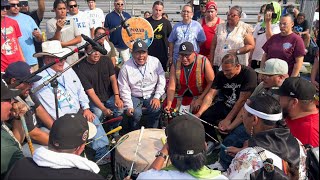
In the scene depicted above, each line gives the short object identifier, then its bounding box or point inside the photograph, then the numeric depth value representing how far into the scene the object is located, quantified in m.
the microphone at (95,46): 2.68
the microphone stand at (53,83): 2.46
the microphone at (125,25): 3.24
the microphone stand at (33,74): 2.38
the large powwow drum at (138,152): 2.42
